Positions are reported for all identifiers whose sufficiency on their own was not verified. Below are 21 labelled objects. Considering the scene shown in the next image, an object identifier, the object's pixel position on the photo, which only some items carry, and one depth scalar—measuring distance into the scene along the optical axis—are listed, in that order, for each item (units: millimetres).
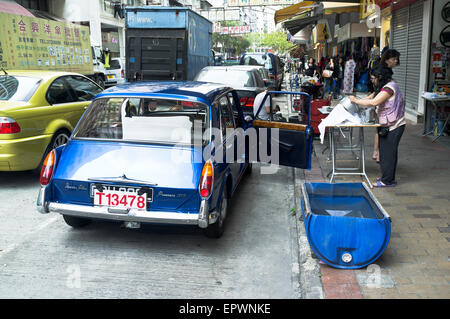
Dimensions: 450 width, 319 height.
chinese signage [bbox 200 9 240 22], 42844
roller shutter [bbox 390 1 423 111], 11523
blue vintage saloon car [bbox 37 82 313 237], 4016
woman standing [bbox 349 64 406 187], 5777
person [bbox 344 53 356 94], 16781
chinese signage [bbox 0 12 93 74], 13266
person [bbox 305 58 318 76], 20641
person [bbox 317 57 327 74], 23094
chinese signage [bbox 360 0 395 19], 11182
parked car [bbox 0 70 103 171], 6129
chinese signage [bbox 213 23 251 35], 53238
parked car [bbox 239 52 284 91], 21406
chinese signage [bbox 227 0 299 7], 32625
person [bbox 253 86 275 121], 7545
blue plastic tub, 3719
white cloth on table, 6066
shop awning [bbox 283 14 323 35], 19322
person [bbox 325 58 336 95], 18359
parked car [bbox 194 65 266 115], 10602
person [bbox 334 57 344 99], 19562
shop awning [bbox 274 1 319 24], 16969
